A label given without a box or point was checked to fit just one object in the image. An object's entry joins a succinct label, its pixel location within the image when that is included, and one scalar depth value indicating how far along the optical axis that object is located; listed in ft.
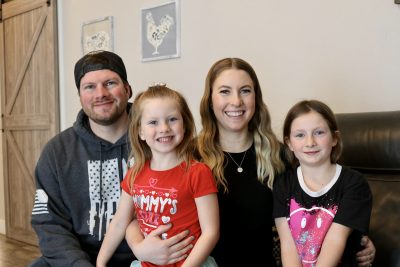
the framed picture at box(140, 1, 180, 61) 9.42
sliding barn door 12.75
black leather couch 5.19
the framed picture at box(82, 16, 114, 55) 11.00
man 5.63
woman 5.20
